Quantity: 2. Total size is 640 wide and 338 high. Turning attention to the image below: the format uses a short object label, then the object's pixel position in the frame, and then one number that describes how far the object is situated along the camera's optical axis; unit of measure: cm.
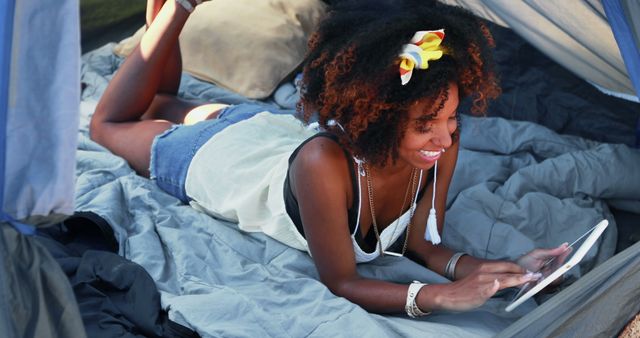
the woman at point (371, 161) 168
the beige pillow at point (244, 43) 299
